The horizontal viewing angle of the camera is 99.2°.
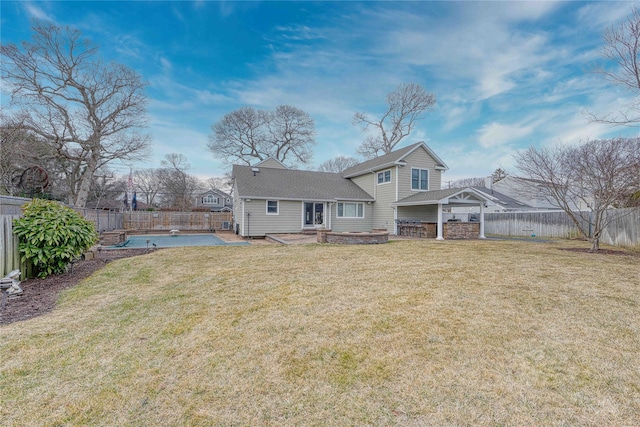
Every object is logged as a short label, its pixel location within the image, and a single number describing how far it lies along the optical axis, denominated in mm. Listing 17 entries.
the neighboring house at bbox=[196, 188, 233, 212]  43625
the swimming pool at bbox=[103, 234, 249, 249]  11981
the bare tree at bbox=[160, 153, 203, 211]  37688
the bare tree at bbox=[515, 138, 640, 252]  9477
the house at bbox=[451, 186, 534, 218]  23353
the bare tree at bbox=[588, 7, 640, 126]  9391
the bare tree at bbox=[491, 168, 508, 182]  44134
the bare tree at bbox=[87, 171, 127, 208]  28000
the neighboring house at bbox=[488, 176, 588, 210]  26359
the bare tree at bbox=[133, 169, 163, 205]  39094
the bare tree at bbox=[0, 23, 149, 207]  17359
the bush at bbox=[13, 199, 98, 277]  5340
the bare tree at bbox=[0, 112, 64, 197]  11531
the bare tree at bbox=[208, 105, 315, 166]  30578
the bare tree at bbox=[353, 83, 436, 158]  27330
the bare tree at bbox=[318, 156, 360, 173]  41469
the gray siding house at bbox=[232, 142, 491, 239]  15281
